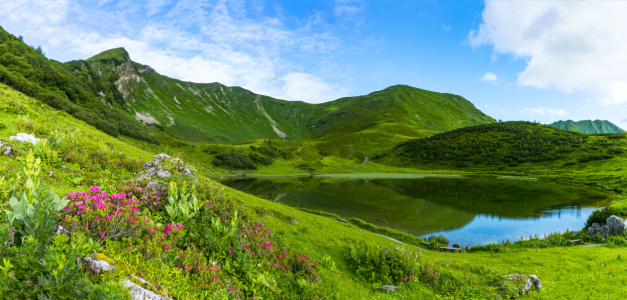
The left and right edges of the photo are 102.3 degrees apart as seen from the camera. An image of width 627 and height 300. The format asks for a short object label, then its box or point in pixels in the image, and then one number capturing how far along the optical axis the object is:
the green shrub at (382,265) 14.09
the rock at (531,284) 14.50
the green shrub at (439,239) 33.86
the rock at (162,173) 14.09
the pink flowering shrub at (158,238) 7.44
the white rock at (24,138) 12.93
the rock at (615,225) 26.72
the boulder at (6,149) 11.38
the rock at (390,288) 12.79
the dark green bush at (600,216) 30.22
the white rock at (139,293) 5.74
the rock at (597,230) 28.17
